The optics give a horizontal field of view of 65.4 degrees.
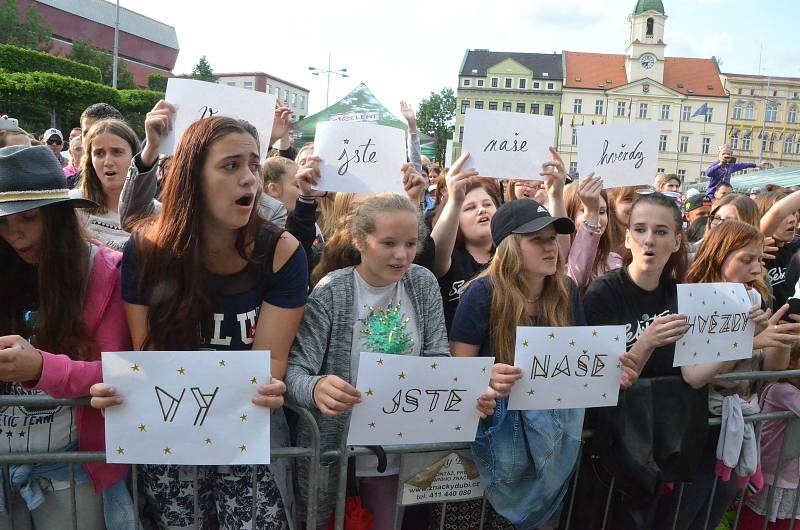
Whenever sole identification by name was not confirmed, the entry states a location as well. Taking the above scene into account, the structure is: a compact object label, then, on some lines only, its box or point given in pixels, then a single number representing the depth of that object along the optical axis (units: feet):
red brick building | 224.12
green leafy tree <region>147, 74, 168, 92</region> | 163.02
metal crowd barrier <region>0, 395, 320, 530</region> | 6.78
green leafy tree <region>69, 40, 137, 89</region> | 191.52
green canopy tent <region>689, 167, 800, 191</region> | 53.63
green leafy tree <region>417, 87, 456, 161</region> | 270.46
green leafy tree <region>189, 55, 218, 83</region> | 231.36
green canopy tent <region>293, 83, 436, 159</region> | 51.26
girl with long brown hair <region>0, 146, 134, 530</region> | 7.04
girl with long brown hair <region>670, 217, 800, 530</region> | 9.71
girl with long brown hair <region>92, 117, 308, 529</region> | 7.14
